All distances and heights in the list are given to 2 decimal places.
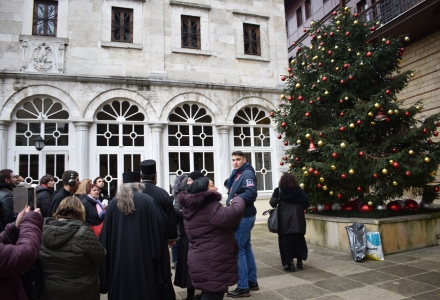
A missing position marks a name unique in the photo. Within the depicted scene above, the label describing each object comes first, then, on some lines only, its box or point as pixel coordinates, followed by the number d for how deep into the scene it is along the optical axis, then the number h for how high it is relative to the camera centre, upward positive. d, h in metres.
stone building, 10.62 +3.45
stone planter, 6.32 -1.21
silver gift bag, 5.84 -1.22
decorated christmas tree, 6.47 +1.13
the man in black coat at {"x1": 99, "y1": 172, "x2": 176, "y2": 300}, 3.11 -0.66
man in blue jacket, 4.35 -0.64
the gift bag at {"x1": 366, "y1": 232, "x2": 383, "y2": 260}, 5.91 -1.36
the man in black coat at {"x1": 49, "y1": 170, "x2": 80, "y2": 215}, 4.68 -0.05
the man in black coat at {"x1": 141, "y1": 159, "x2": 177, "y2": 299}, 3.72 -0.18
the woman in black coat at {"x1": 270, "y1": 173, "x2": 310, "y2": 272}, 5.49 -0.74
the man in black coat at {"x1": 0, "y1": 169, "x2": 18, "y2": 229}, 4.09 -0.23
